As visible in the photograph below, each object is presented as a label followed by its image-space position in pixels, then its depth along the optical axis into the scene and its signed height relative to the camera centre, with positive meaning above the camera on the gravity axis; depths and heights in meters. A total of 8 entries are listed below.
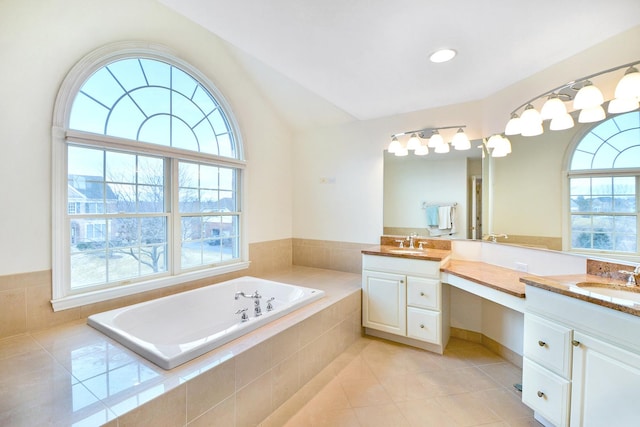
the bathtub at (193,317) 1.58 -0.79
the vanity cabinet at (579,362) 1.28 -0.76
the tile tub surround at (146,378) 1.19 -0.82
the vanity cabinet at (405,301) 2.58 -0.86
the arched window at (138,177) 2.06 +0.30
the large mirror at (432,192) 2.83 +0.21
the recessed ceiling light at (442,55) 2.01 +1.13
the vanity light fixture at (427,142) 2.82 +0.73
